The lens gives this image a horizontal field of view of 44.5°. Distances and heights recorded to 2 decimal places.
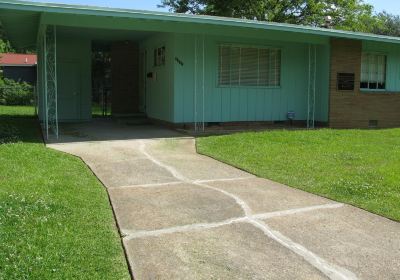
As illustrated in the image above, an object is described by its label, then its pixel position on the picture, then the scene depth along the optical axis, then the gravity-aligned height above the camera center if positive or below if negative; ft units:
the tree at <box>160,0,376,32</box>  109.50 +19.24
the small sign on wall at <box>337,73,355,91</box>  49.73 +0.91
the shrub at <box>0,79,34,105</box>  103.60 -0.92
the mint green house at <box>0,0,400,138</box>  41.75 +2.15
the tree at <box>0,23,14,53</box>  111.36 +10.58
